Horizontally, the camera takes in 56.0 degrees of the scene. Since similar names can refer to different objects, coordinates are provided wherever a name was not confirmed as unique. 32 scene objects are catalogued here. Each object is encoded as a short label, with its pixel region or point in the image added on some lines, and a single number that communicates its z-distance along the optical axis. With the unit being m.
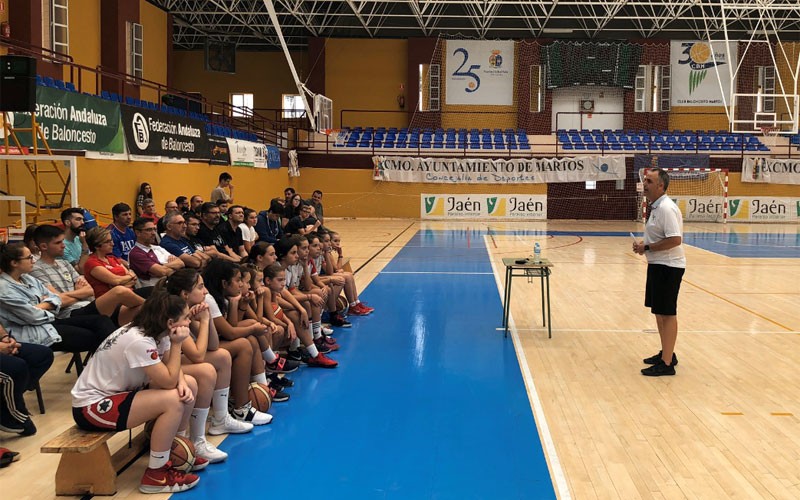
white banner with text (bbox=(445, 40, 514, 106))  33.75
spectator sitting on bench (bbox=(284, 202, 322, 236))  10.54
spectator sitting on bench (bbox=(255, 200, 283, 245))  11.48
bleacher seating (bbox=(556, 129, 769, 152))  30.61
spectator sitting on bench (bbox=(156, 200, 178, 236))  10.32
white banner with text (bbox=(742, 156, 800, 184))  28.94
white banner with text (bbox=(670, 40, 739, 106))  33.19
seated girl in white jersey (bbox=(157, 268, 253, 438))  4.53
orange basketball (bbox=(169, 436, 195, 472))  4.27
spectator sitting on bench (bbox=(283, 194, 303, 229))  12.74
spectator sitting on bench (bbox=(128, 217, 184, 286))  6.73
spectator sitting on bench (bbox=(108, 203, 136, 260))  7.99
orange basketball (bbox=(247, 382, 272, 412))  5.54
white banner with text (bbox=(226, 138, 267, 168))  21.58
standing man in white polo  6.60
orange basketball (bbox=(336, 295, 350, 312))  9.45
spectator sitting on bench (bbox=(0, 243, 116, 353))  5.18
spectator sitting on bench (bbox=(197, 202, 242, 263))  9.05
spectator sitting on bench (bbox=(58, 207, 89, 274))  7.36
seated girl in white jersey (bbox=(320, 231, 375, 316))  9.34
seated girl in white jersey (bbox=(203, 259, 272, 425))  5.29
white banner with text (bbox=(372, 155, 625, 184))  29.62
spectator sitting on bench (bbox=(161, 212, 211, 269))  7.74
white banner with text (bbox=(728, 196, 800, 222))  29.08
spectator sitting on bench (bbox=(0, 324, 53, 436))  4.71
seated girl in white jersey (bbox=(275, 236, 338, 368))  6.96
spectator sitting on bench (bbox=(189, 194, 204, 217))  10.41
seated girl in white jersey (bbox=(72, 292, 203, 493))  4.01
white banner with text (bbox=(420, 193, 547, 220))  29.95
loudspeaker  8.36
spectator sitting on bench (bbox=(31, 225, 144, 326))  6.04
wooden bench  4.04
